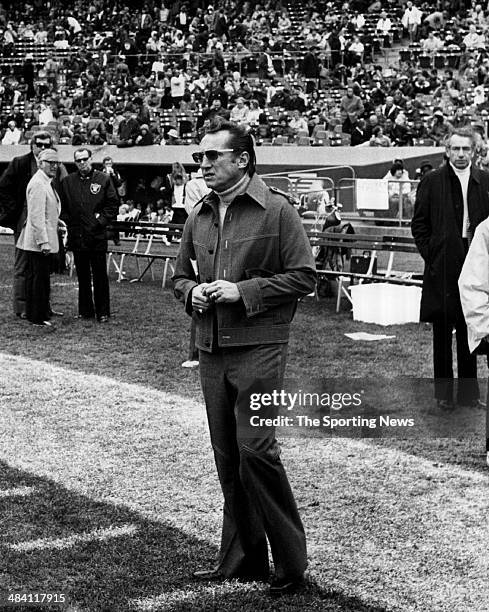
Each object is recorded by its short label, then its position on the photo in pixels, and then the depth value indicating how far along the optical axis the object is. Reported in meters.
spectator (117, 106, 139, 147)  27.00
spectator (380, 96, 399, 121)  25.28
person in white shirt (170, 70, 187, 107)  31.02
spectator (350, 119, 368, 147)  24.30
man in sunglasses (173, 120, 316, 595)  4.28
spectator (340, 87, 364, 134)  25.59
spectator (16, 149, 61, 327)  11.64
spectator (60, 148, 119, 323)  12.12
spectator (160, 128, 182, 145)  27.42
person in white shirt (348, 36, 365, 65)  30.72
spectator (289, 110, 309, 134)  25.92
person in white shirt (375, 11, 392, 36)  31.69
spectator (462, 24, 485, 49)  28.14
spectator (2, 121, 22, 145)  30.74
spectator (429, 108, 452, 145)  22.89
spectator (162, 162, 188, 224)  16.30
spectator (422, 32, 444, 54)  28.63
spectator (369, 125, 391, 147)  23.33
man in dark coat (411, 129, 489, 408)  7.47
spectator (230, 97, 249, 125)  27.30
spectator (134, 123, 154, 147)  26.53
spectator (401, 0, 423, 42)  31.05
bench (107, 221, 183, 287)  15.27
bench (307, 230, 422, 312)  12.06
